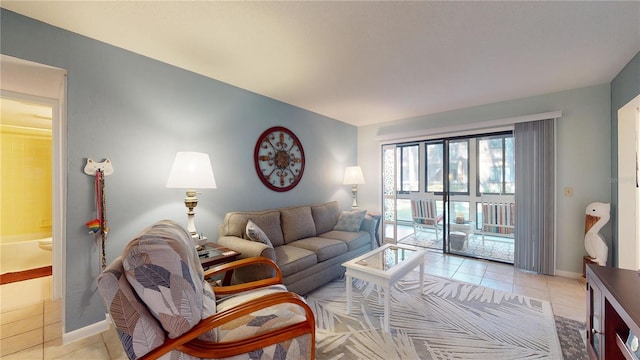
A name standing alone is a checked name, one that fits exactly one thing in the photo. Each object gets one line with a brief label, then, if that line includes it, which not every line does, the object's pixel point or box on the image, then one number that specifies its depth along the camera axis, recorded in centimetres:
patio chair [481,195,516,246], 411
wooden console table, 108
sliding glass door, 416
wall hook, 192
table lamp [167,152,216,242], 207
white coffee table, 200
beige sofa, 235
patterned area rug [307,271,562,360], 174
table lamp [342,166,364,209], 434
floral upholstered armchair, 99
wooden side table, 197
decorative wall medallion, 323
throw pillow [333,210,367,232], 360
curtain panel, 313
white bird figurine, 266
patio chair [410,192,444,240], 464
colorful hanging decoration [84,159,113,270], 193
